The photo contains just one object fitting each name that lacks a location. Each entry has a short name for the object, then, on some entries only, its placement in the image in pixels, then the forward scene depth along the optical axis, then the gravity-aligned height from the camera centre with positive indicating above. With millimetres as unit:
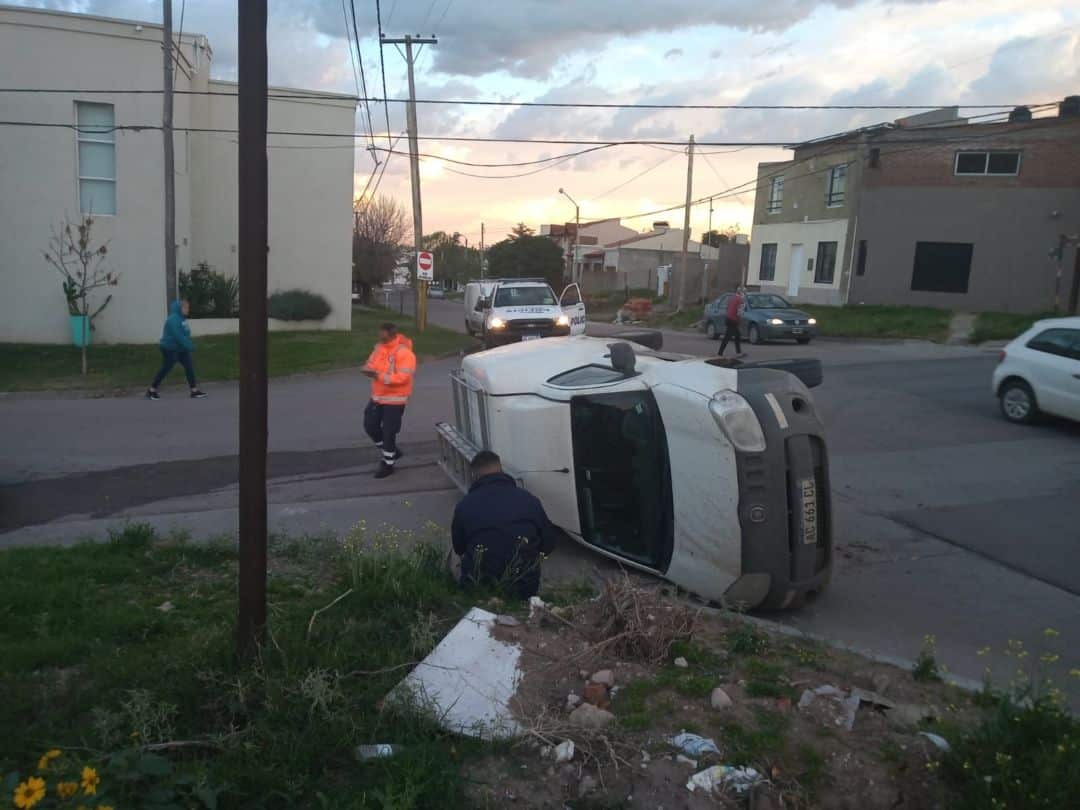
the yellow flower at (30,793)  2404 -1524
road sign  25391 -19
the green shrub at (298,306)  27281 -1529
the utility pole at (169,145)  19906 +2392
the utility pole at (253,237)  3707 +72
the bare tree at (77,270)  20828 -636
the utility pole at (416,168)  26609 +2912
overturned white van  5531 -1281
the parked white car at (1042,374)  11469 -981
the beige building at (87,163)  21172 +2006
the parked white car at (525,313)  21875 -1090
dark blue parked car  25031 -1038
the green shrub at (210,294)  25084 -1228
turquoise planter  21719 -2165
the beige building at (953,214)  28703 +2857
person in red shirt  20094 -780
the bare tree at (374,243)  49844 +1065
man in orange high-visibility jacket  9703 -1389
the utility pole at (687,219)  38031 +2676
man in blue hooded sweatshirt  14359 -1532
